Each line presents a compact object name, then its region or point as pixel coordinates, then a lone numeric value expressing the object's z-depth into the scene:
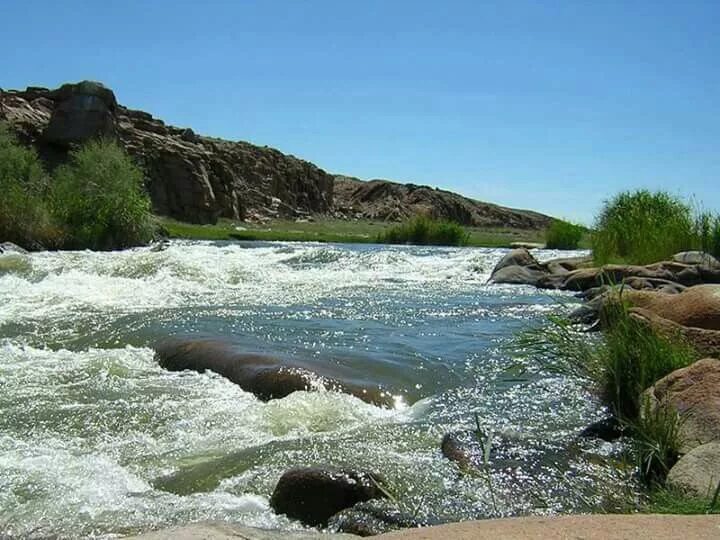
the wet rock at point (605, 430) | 6.09
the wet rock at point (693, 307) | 7.65
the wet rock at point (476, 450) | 5.60
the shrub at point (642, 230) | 18.45
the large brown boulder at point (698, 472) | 4.02
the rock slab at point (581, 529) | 2.72
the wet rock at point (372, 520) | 4.34
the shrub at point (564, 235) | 35.16
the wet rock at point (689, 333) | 6.84
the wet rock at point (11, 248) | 19.78
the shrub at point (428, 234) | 40.38
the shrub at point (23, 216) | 22.81
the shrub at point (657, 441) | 4.91
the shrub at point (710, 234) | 15.91
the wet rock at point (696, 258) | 15.14
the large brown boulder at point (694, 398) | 5.11
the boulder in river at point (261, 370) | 7.66
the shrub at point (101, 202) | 25.28
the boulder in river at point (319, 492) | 4.68
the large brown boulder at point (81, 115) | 50.56
